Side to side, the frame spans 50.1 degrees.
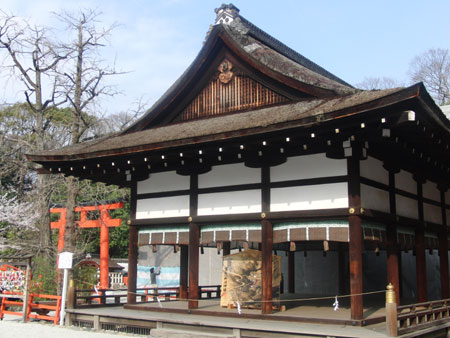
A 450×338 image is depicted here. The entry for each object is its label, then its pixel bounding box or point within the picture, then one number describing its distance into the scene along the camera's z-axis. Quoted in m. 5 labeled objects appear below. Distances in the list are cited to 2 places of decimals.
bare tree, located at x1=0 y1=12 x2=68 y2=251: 20.22
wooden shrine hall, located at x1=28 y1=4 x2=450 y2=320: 8.91
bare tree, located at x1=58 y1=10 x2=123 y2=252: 19.58
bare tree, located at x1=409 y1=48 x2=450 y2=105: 41.72
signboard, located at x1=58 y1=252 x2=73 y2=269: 11.54
